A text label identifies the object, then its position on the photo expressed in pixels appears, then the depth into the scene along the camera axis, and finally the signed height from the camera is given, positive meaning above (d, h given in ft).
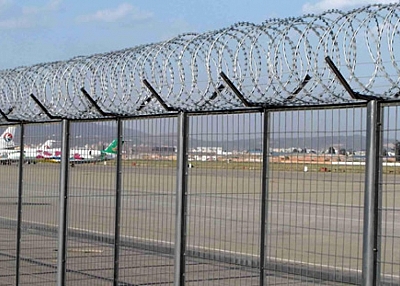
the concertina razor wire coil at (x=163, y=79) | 36.22 +3.97
